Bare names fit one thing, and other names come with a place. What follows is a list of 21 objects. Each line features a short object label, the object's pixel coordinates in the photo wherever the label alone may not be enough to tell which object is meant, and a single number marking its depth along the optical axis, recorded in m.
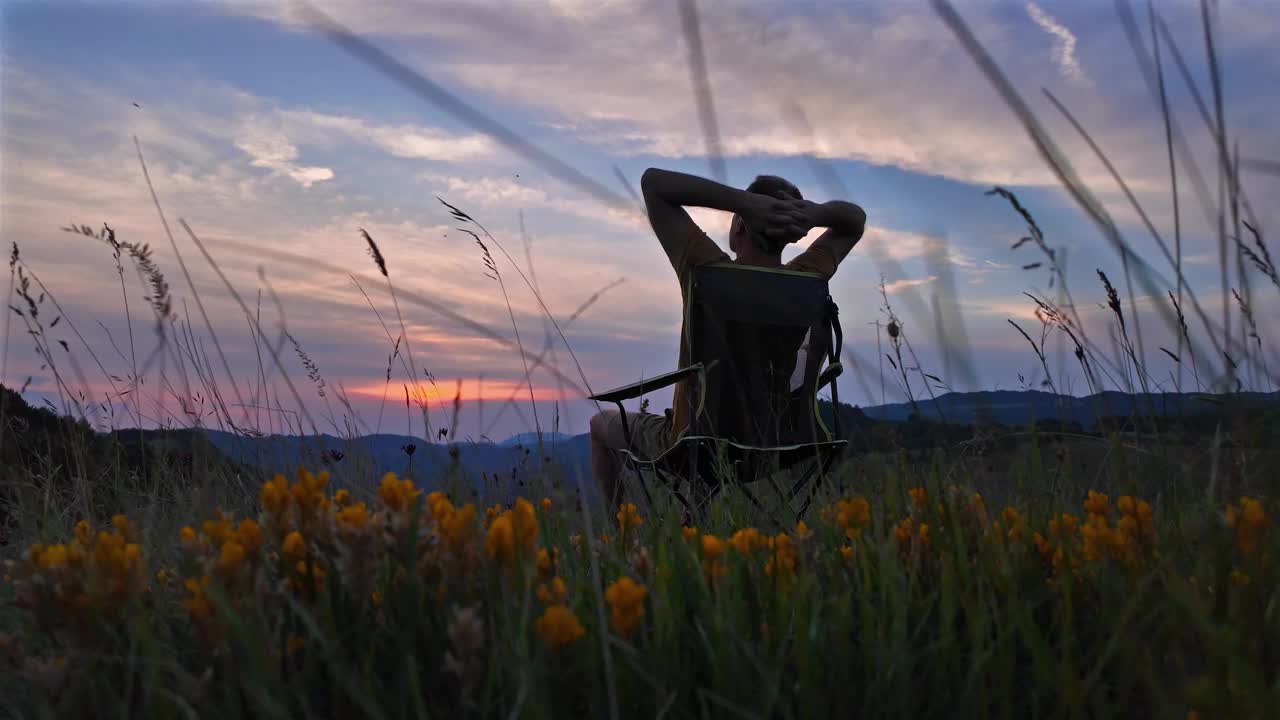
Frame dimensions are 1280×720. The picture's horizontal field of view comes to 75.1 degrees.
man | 3.79
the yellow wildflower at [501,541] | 1.18
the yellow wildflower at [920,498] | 1.70
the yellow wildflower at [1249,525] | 1.36
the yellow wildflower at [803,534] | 1.40
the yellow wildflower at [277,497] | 1.32
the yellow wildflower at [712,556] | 1.37
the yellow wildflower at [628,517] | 1.92
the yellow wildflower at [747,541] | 1.49
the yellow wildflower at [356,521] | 1.14
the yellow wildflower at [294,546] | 1.29
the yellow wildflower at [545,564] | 1.38
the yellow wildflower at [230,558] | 1.16
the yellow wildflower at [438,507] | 1.31
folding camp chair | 3.69
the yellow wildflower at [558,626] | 1.07
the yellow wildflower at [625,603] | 1.15
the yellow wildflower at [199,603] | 1.15
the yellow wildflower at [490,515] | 1.93
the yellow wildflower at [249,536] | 1.21
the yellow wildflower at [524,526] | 1.21
